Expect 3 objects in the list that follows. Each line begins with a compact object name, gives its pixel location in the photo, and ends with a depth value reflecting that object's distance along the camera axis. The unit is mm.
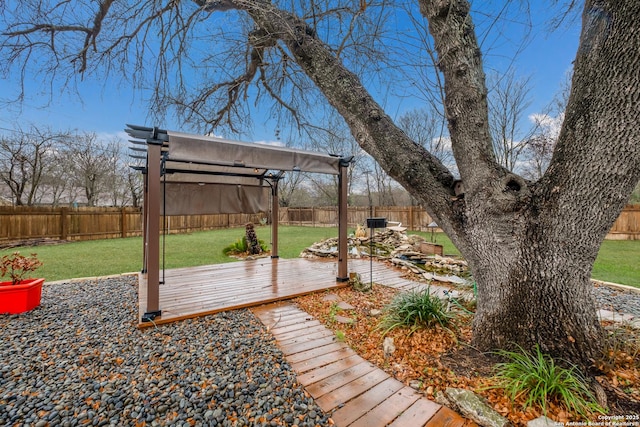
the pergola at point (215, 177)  3105
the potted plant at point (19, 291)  3275
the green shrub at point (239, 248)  8578
